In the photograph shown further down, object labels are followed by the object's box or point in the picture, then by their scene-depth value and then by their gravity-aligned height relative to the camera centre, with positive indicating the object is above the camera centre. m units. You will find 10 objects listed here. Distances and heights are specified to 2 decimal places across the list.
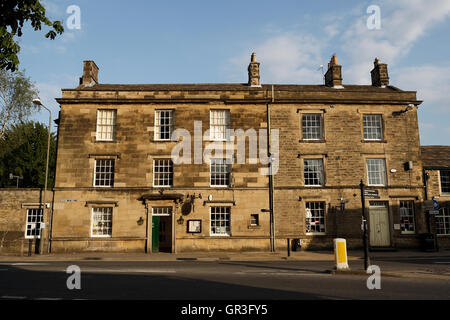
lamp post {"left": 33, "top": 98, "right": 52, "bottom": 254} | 19.83 -0.40
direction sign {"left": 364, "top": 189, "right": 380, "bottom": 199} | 13.67 +0.62
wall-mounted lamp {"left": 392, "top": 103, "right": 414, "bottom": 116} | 22.56 +6.79
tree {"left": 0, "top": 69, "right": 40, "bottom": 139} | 32.00 +10.87
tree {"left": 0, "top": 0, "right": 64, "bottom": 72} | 8.12 +4.73
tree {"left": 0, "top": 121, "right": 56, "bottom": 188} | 36.19 +5.92
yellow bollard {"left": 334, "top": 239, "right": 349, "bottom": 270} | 12.37 -1.71
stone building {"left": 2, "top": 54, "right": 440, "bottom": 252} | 21.28 +2.60
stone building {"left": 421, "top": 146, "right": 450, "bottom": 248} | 22.47 +0.96
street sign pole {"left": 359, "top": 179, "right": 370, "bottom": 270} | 12.34 -1.48
